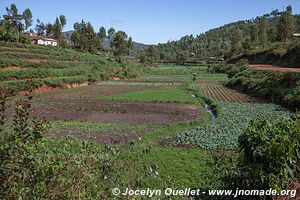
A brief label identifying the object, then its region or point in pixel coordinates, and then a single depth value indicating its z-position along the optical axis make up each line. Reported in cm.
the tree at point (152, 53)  11751
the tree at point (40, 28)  10501
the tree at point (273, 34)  8705
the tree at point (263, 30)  7969
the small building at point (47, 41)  8282
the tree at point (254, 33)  9134
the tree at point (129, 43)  10621
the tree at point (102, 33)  12794
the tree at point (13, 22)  6900
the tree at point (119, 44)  9288
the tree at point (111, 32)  14145
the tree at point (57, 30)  8999
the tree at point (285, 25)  6706
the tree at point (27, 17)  9498
